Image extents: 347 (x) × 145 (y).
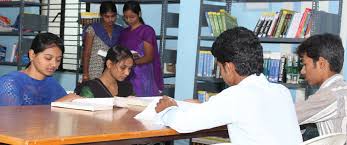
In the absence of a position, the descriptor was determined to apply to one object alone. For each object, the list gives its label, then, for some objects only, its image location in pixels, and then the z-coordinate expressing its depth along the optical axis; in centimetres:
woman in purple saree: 493
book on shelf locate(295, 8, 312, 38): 411
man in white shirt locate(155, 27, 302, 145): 215
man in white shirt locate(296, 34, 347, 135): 292
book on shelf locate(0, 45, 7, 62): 711
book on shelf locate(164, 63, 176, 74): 551
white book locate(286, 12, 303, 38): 414
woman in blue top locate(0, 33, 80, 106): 299
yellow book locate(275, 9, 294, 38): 423
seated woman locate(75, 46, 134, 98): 350
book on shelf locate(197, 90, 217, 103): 460
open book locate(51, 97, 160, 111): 286
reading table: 197
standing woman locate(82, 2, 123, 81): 525
